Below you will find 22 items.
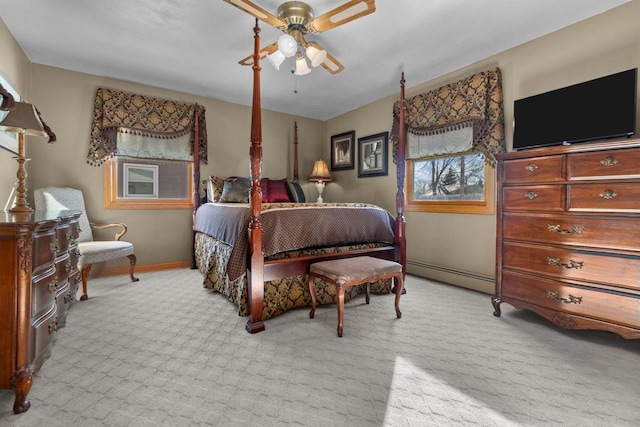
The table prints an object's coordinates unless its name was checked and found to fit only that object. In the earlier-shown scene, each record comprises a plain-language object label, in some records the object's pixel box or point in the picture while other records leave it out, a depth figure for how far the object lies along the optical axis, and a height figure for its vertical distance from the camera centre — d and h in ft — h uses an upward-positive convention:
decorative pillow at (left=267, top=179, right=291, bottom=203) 13.82 +0.77
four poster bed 7.25 -0.98
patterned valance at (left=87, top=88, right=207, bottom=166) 11.51 +3.70
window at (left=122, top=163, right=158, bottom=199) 12.48 +1.17
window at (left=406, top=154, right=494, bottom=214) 10.56 +0.94
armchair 9.14 -1.04
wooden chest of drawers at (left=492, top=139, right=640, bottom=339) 5.93 -0.58
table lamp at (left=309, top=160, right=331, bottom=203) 16.11 +1.82
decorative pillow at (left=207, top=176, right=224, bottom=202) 13.05 +0.89
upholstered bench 6.90 -1.60
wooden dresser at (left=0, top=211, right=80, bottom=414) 4.13 -1.36
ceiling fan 6.40 +4.43
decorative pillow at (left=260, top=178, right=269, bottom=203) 13.67 +0.85
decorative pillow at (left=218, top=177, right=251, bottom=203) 12.76 +0.74
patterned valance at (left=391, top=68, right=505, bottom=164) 9.66 +3.52
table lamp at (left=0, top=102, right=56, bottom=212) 5.82 +1.65
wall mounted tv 6.62 +2.40
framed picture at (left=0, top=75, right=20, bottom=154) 7.80 +1.95
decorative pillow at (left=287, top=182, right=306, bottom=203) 14.30 +0.74
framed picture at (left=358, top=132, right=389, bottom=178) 14.10 +2.67
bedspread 7.51 -0.53
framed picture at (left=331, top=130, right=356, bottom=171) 16.03 +3.27
